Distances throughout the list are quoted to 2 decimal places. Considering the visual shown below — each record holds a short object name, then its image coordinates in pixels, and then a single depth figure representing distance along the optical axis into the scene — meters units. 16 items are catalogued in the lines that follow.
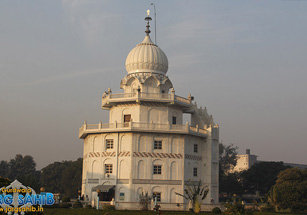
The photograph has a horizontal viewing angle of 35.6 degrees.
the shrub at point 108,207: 54.12
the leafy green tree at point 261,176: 94.75
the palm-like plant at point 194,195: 54.56
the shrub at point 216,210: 53.78
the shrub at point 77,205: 57.73
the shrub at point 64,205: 56.62
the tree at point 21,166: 121.69
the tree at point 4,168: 120.95
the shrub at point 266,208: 64.14
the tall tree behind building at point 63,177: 96.38
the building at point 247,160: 178.81
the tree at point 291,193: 68.19
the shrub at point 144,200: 55.42
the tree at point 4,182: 30.61
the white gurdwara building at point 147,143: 61.28
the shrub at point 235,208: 47.03
